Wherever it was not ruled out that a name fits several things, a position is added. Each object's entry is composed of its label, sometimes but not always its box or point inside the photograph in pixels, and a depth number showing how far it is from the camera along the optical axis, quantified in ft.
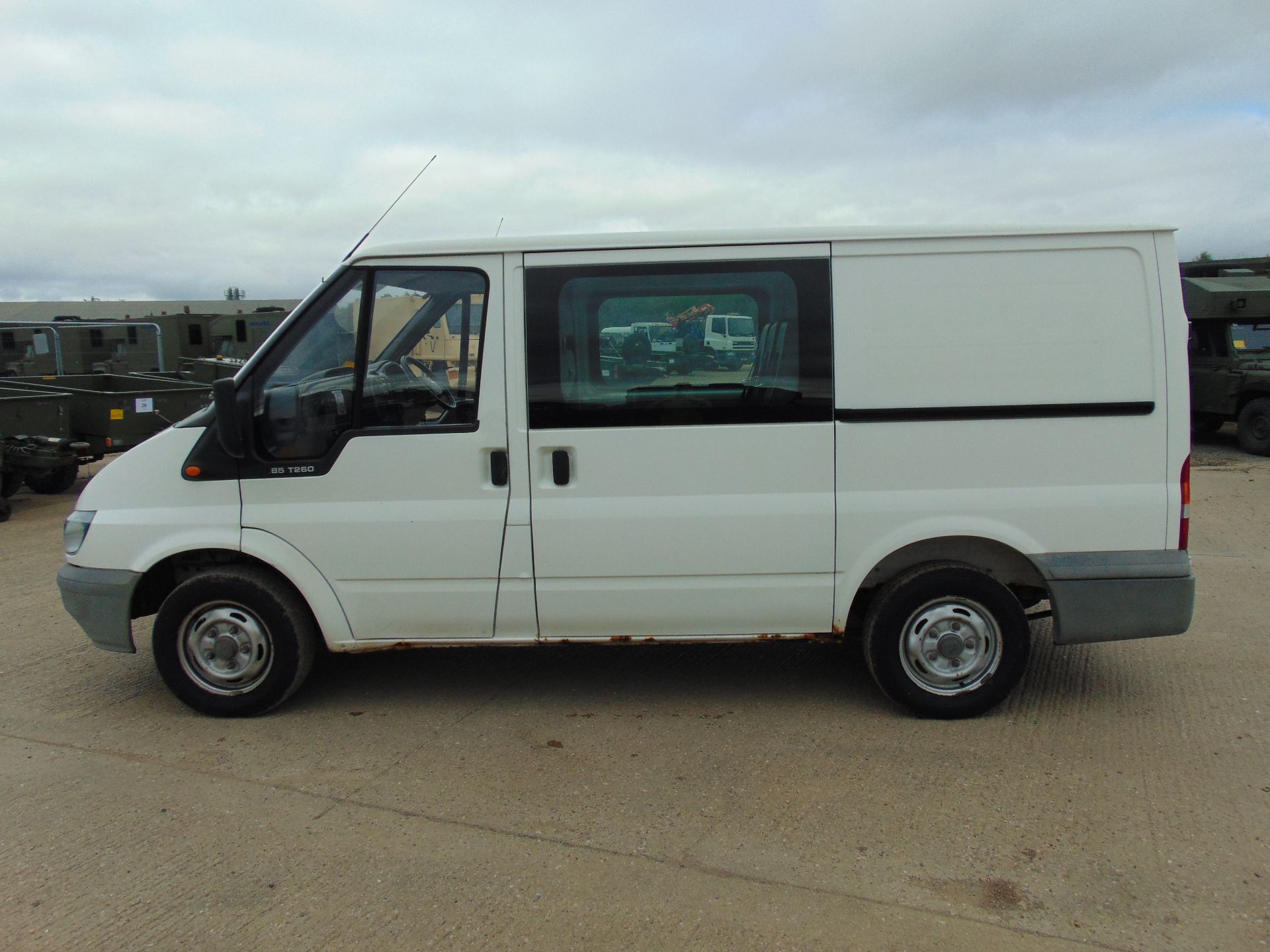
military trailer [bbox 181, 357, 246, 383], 48.96
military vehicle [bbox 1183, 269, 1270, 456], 44.06
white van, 13.43
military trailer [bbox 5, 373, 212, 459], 37.04
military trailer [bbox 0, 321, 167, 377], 50.37
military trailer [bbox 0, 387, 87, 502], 34.32
